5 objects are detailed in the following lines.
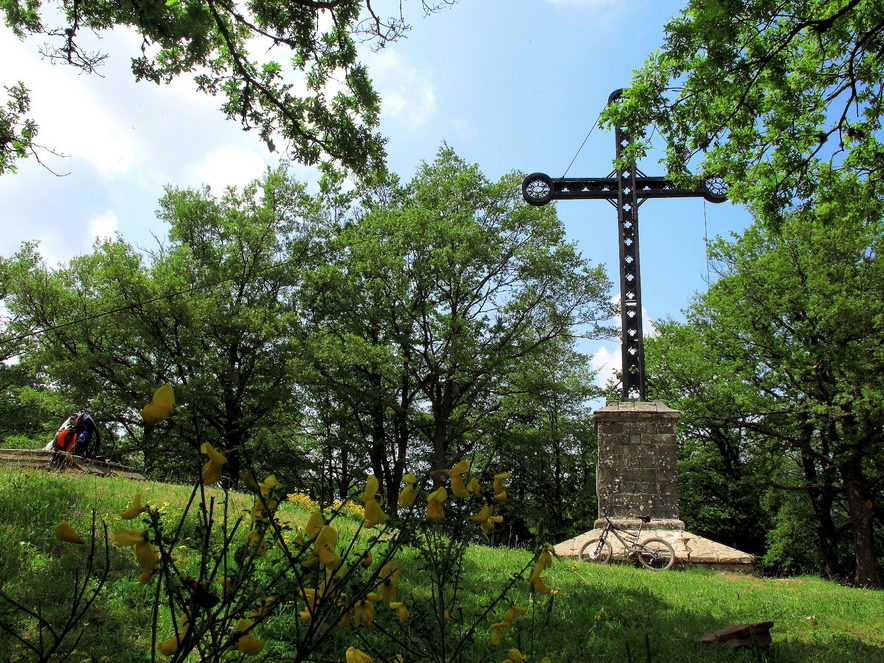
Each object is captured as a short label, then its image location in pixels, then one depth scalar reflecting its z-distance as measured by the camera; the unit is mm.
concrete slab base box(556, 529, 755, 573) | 8273
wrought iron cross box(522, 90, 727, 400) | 10281
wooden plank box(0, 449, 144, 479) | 7312
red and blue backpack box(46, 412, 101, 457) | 8914
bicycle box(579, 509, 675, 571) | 8273
